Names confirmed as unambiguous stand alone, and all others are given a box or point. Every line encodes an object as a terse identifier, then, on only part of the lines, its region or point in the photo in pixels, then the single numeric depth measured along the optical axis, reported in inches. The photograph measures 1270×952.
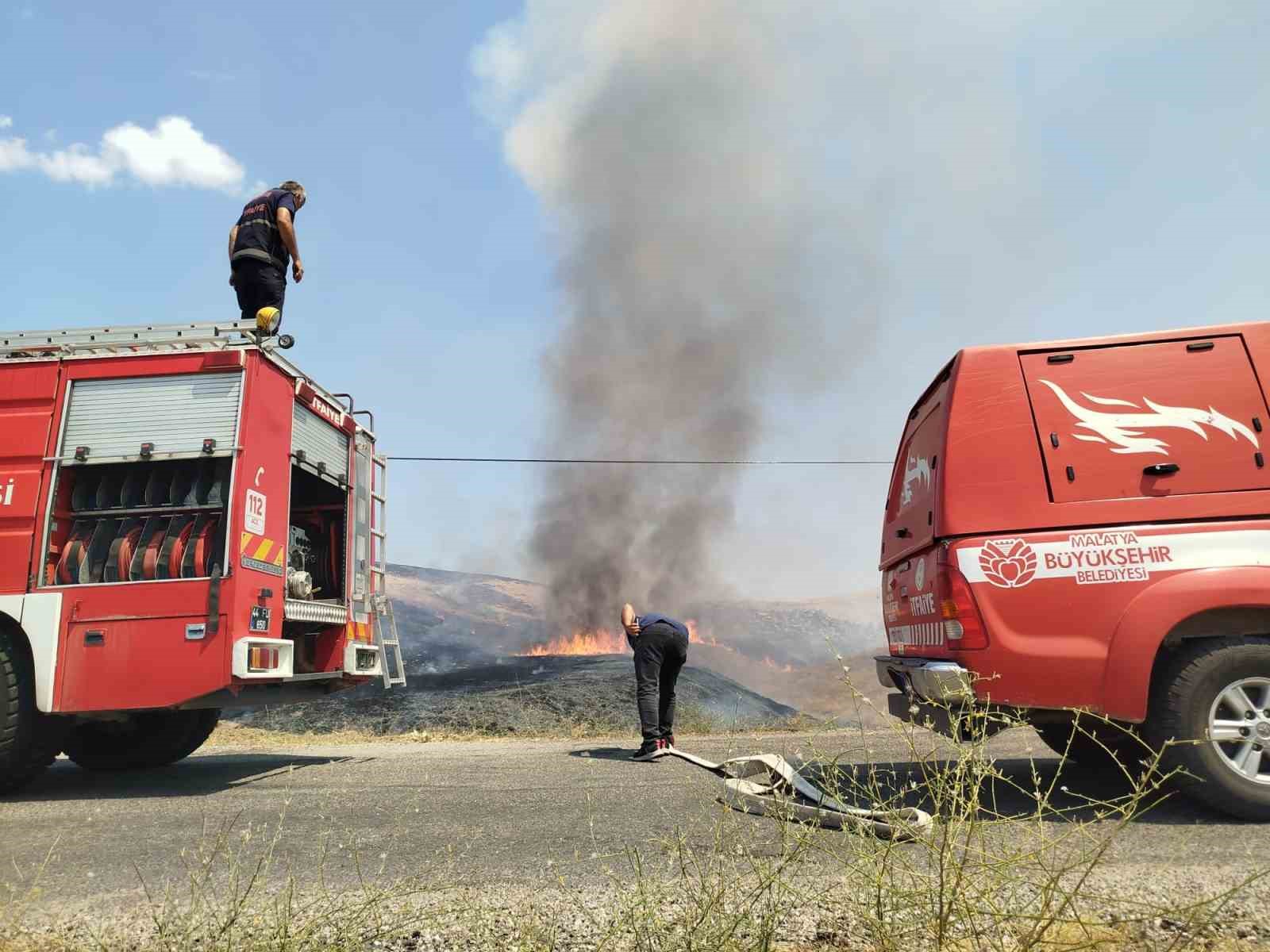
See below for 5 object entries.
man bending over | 249.9
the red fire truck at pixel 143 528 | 194.7
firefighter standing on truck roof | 268.5
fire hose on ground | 140.0
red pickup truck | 146.6
